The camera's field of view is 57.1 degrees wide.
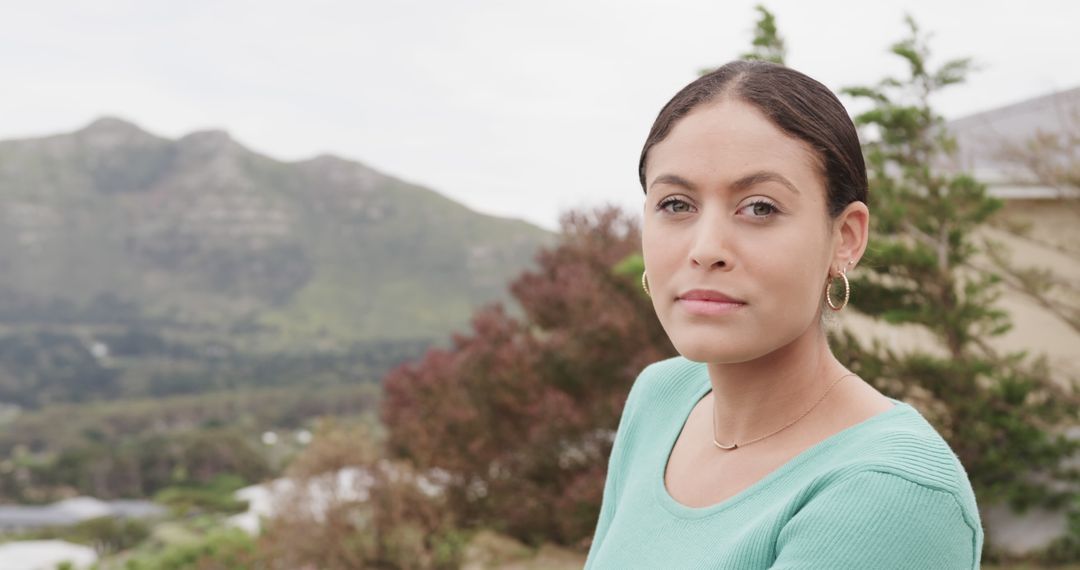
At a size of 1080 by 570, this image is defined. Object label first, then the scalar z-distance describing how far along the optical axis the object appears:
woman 1.20
